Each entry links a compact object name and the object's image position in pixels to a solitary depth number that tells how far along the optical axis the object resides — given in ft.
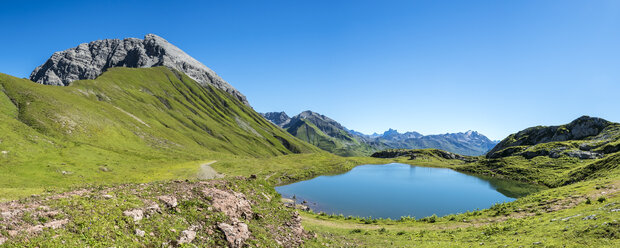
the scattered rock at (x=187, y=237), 50.02
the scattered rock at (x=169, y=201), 59.11
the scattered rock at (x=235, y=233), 56.95
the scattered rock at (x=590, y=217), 73.76
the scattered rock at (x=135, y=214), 49.42
